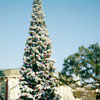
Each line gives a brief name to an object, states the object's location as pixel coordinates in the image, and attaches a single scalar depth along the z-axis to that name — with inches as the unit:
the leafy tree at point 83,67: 943.0
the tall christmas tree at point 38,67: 670.5
